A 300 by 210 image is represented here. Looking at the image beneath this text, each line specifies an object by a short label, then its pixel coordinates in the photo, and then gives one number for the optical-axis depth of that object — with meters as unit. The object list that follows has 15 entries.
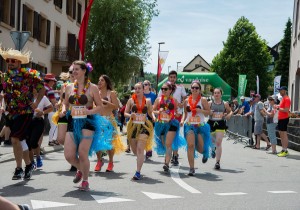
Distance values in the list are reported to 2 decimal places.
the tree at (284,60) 98.44
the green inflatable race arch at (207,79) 40.19
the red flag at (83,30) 19.09
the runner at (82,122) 7.92
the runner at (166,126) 10.88
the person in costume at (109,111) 10.49
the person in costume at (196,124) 10.54
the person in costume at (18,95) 8.58
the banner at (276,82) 29.07
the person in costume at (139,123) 9.79
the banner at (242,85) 35.94
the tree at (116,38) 50.34
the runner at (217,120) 11.98
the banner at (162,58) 37.59
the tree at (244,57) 77.19
